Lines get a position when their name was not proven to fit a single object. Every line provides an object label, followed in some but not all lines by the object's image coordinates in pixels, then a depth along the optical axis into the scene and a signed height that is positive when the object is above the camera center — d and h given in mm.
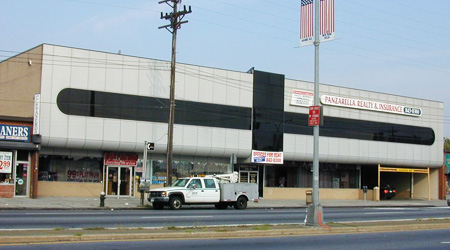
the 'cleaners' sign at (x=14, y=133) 29375 +1805
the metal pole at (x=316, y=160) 17406 +367
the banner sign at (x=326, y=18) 17922 +5132
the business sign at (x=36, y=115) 30188 +2847
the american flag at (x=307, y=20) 18469 +5206
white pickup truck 27266 -1257
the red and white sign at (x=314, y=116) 18062 +1855
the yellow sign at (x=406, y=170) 47500 +260
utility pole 30125 +6049
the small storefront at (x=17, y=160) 29516 +283
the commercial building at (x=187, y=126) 31922 +2995
